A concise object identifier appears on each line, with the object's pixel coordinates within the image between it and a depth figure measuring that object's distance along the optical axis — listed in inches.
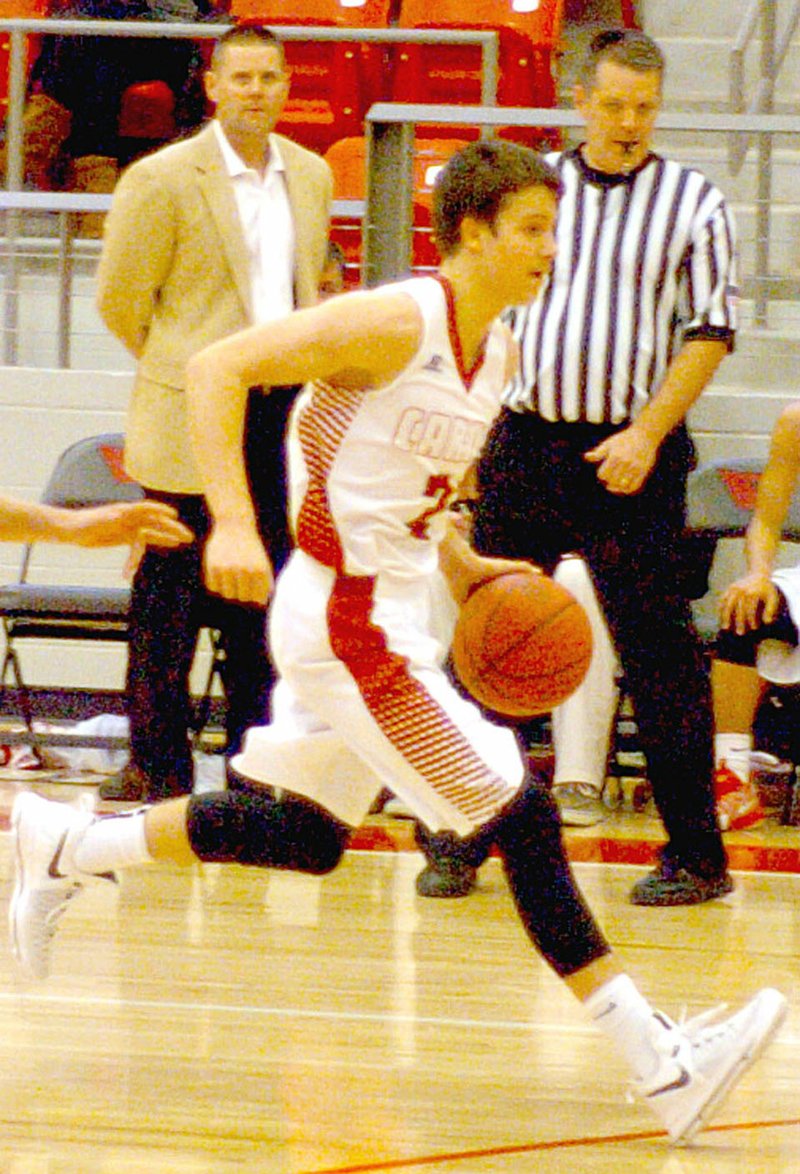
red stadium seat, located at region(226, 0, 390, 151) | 682.0
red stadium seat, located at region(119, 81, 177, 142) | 645.0
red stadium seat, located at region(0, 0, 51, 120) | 685.6
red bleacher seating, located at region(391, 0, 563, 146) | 666.5
